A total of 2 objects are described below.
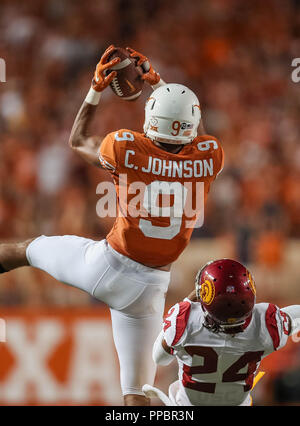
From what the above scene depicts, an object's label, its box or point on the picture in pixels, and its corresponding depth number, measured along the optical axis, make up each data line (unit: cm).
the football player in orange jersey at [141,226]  748
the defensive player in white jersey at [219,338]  625
